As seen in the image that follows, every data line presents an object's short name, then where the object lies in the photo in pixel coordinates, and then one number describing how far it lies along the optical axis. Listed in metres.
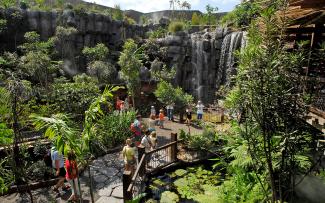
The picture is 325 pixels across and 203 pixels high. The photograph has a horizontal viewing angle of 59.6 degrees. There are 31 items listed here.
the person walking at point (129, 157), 8.87
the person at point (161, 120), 14.71
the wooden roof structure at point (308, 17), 4.43
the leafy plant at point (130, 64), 15.77
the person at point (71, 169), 5.92
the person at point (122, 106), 15.37
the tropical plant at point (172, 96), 16.92
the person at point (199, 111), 15.55
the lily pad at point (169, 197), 8.26
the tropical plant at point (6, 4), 21.83
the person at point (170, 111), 16.34
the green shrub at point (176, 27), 25.44
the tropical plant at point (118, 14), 28.55
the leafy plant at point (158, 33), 27.16
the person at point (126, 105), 15.97
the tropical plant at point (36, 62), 16.98
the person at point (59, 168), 8.23
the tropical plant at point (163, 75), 21.33
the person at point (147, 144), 10.11
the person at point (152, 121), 14.15
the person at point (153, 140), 10.60
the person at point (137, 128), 11.96
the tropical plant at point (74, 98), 11.69
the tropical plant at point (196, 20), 29.73
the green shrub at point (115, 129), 11.83
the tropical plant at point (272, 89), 4.16
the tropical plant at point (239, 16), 20.99
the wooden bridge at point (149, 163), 7.26
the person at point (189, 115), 14.87
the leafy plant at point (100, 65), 20.33
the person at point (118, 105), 16.10
